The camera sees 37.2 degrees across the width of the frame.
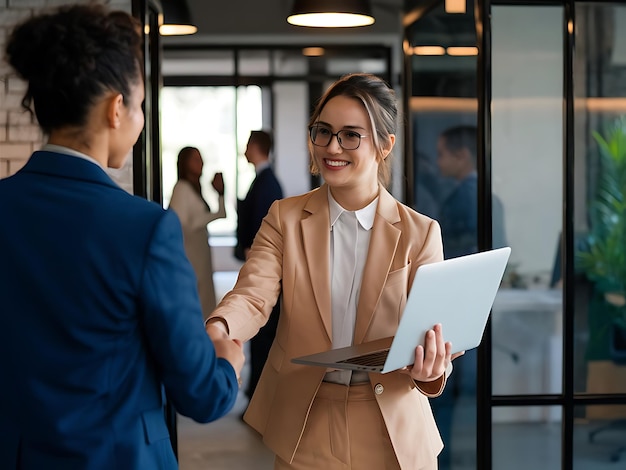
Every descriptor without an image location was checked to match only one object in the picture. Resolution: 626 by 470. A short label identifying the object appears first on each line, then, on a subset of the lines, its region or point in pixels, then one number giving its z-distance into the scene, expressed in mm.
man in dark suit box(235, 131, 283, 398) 5918
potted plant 4023
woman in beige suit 2285
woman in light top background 5453
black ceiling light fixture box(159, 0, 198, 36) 4602
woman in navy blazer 1499
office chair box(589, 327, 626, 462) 4078
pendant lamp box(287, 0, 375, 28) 4953
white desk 4059
